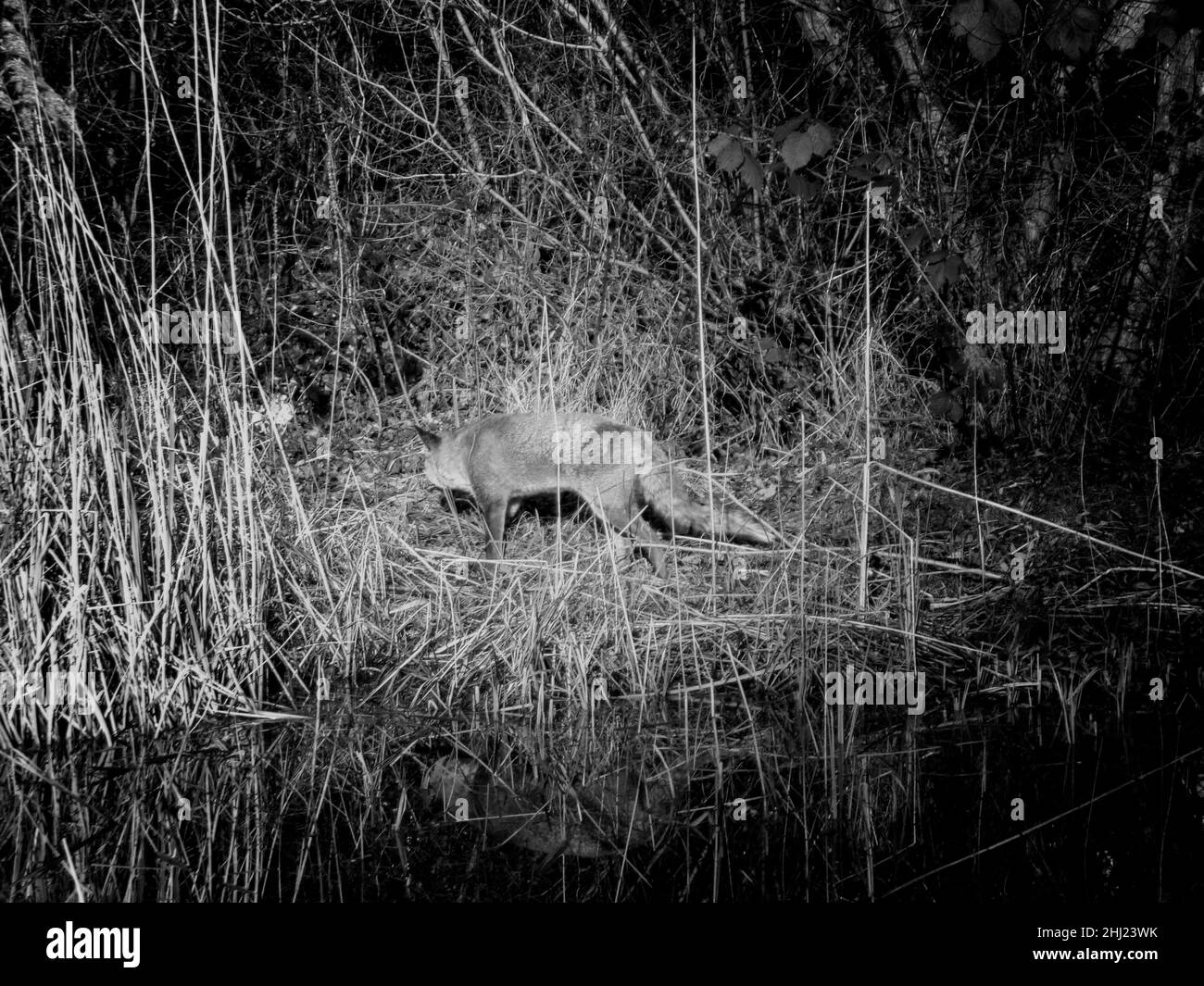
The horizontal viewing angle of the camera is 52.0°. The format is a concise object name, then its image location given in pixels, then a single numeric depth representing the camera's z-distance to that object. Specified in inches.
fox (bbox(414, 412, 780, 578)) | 193.8
